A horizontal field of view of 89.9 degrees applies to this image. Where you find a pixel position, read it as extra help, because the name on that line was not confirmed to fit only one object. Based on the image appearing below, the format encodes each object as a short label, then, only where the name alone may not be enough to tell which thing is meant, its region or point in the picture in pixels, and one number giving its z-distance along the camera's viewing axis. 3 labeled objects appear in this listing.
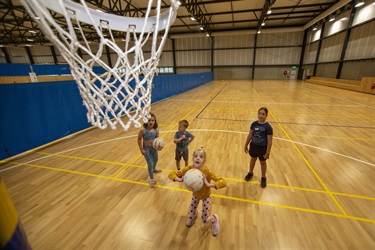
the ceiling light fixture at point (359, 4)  13.66
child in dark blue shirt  3.29
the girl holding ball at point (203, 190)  2.29
